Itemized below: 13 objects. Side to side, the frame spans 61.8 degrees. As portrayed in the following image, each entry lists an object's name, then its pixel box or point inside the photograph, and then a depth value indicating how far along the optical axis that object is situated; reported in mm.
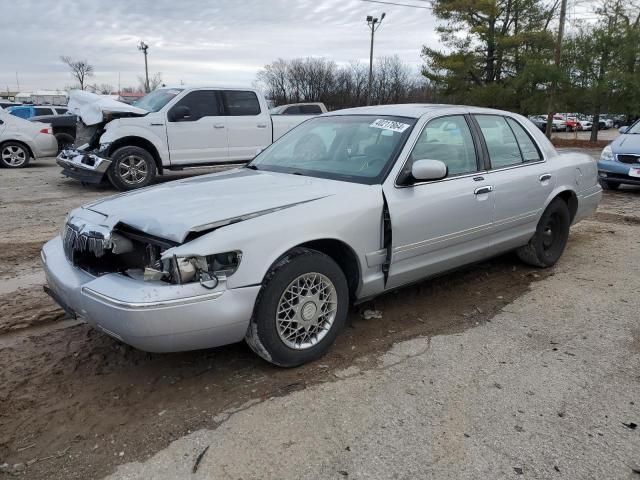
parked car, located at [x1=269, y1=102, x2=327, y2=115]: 15984
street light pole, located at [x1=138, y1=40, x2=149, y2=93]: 50000
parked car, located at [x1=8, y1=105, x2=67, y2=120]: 19531
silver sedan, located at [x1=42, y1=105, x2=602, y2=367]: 2801
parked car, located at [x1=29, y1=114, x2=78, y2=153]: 15688
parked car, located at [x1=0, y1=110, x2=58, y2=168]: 13109
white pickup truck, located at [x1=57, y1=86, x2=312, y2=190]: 9430
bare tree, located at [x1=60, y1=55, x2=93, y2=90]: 73000
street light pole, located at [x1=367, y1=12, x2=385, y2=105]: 32719
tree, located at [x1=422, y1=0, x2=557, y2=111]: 24578
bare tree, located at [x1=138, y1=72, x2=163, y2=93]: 75250
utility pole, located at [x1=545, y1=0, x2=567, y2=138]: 21812
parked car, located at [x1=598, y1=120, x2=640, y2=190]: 9609
